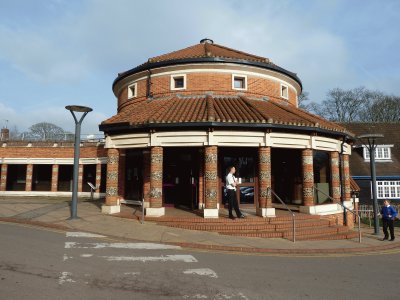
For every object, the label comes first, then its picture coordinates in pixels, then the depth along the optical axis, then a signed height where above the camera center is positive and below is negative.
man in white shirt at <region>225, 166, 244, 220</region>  10.58 -0.44
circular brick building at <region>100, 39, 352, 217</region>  11.55 +1.63
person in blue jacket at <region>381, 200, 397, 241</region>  10.65 -1.33
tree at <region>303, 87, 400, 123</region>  40.47 +9.81
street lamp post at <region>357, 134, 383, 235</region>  11.73 +0.43
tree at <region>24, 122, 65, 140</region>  54.41 +8.97
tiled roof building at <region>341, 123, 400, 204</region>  25.34 +1.38
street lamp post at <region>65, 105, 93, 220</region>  11.20 +1.30
